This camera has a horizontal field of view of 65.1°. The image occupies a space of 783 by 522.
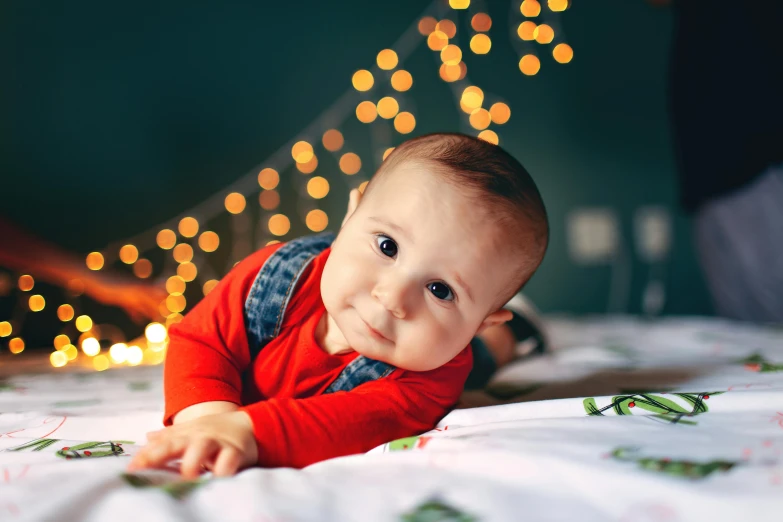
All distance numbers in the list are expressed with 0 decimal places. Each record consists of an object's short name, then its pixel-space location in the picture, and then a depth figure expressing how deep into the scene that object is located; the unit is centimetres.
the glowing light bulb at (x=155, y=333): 187
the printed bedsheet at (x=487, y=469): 45
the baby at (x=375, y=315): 67
